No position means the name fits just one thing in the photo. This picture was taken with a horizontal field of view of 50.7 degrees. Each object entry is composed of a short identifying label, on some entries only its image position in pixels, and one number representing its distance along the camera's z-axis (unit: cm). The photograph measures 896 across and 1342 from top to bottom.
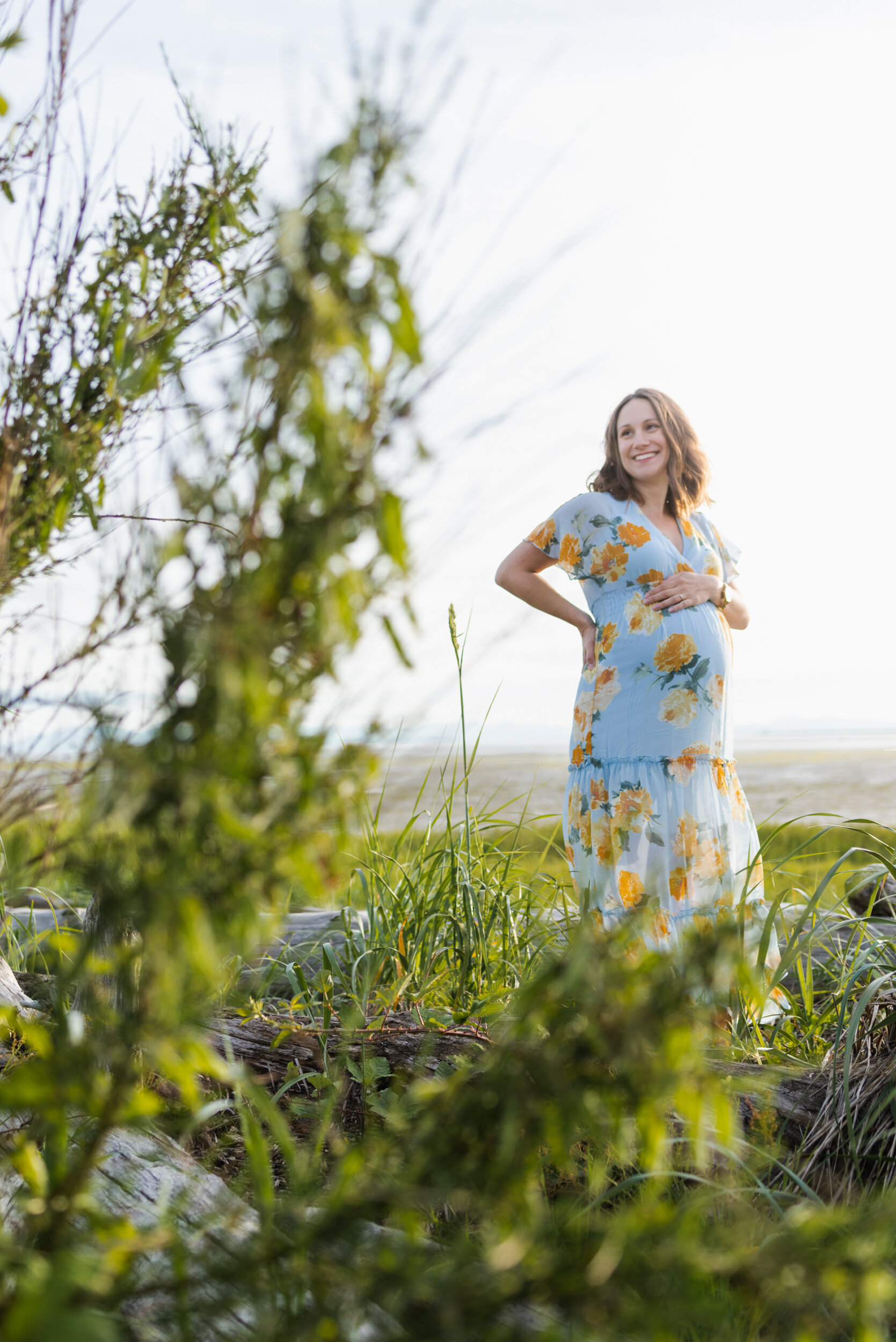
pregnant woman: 366
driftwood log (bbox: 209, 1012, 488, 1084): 226
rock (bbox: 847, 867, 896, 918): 439
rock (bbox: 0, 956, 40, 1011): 244
